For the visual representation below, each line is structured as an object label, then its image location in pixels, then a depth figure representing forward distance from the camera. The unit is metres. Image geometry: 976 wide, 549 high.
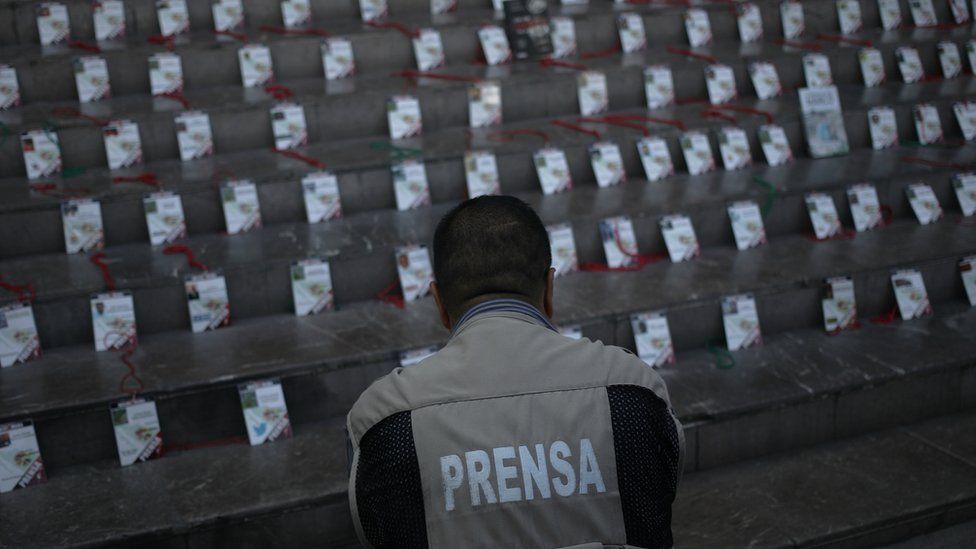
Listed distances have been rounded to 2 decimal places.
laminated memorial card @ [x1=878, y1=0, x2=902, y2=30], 5.09
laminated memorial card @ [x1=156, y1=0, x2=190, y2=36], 4.30
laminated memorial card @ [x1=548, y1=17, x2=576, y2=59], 4.52
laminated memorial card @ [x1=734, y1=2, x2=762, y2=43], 4.82
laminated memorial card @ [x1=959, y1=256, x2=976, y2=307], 3.62
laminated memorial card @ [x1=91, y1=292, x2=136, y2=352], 3.03
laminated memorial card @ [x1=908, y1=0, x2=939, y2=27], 5.14
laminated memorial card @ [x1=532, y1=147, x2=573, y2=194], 3.84
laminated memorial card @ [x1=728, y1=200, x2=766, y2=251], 3.70
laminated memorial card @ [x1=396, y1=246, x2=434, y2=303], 3.34
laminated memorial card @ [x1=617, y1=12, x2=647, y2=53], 4.62
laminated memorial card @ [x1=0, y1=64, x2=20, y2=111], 3.87
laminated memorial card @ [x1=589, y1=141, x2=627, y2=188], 3.91
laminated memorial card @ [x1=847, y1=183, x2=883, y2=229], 3.85
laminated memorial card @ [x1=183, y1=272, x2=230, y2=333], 3.13
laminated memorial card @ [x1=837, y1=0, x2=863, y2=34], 5.00
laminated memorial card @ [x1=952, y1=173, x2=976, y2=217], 3.99
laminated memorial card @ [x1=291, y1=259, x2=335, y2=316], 3.23
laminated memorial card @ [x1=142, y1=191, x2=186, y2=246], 3.41
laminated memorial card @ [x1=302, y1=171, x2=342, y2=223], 3.58
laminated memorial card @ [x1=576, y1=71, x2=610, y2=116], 4.25
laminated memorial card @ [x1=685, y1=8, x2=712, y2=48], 4.71
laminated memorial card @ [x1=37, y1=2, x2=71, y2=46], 4.16
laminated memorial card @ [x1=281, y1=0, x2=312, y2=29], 4.47
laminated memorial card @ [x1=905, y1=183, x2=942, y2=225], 3.92
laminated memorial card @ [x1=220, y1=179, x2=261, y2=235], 3.49
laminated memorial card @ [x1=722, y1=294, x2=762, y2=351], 3.31
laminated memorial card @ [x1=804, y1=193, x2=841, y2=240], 3.79
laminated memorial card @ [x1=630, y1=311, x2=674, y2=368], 3.19
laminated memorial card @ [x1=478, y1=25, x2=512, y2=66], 4.47
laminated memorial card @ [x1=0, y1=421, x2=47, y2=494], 2.63
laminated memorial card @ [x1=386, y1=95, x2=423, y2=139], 4.00
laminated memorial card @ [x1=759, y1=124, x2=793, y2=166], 4.11
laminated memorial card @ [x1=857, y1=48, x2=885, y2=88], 4.67
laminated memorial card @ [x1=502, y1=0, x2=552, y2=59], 4.47
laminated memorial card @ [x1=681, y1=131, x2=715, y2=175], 4.03
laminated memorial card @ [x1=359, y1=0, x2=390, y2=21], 4.59
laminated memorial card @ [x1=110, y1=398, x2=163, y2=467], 2.72
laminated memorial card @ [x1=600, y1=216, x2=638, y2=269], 3.55
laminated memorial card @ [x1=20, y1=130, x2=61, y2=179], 3.58
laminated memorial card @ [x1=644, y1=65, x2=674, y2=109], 4.34
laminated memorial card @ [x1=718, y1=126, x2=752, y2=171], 4.08
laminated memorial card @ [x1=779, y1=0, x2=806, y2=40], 4.88
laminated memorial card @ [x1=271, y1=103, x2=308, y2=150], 3.88
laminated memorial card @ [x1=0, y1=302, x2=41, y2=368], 2.95
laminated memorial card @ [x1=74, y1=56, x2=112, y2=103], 3.93
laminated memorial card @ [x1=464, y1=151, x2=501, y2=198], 3.74
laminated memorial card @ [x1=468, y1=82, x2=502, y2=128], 4.12
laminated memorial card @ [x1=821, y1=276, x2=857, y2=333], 3.43
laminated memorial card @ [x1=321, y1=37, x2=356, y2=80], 4.24
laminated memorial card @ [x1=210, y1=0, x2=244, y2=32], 4.38
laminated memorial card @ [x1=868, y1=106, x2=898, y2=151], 4.30
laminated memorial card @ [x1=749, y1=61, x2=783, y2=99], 4.47
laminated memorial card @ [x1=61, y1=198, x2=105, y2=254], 3.33
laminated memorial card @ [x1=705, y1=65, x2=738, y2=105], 4.40
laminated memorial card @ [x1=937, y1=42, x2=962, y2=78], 4.77
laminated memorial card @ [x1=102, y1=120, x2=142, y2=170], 3.67
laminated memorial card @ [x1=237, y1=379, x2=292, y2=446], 2.82
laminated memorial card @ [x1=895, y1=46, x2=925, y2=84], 4.73
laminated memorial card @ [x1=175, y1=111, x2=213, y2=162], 3.77
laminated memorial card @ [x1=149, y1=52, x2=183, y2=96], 4.01
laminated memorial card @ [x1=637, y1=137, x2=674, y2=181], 3.98
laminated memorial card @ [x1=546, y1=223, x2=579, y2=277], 3.49
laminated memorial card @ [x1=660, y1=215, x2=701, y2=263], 3.61
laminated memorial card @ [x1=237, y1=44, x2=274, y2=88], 4.14
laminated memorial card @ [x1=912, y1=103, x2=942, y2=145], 4.38
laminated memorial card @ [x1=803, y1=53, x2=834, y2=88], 4.54
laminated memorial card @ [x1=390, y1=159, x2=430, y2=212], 3.67
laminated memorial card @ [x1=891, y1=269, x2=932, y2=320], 3.51
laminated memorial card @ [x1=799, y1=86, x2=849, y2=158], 4.21
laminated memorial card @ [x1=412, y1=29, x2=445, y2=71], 4.34
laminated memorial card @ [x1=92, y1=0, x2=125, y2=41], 4.21
